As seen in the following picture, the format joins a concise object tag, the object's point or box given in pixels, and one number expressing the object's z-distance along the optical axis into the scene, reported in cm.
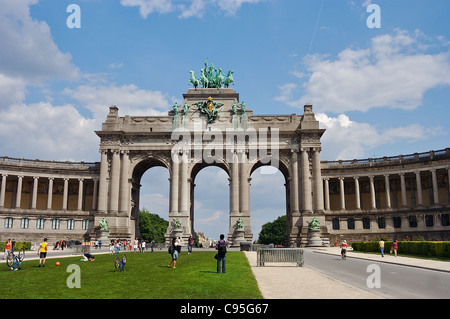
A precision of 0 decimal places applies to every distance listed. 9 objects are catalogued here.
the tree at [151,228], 13475
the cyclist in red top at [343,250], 3859
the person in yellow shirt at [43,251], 2831
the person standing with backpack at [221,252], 2352
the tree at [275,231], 16025
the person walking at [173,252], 2698
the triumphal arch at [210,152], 7538
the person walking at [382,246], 4131
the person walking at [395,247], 4260
